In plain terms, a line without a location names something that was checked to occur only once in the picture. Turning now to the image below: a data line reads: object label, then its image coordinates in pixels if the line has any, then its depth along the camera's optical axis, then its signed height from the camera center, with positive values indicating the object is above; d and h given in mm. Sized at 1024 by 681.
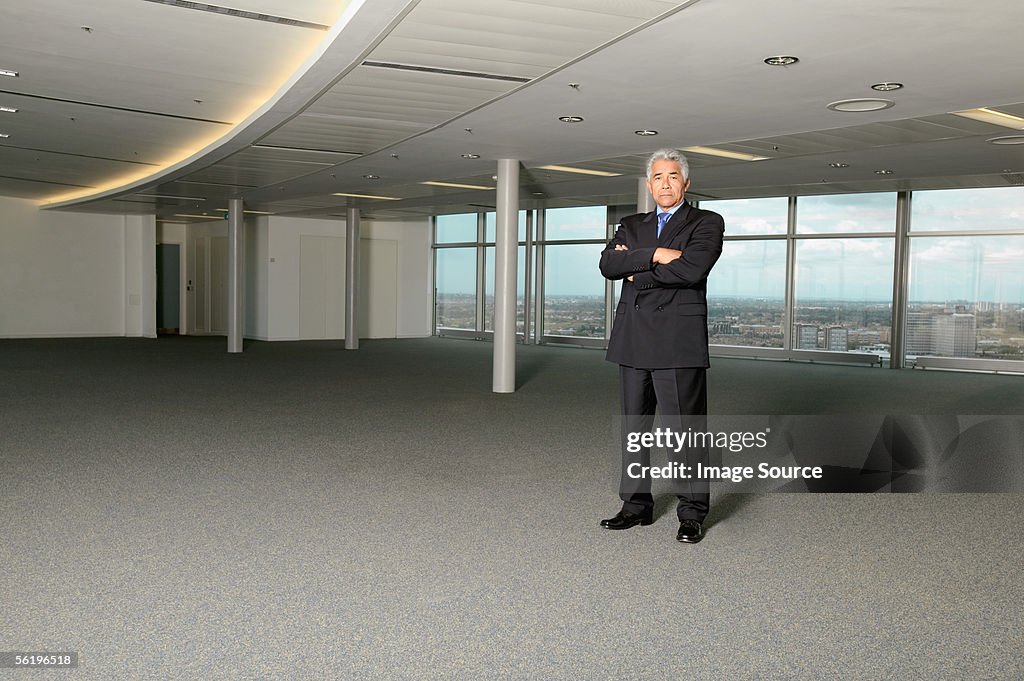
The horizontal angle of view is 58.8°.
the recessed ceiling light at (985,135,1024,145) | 10359 +1790
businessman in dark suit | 4352 -118
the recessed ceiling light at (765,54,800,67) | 6898 +1771
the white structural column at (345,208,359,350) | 19969 +488
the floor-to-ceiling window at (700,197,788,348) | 18656 +294
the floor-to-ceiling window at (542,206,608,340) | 21750 +412
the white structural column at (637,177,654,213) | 13414 +1381
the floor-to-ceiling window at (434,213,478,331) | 24422 +443
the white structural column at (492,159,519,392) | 11953 +224
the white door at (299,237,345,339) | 23109 -17
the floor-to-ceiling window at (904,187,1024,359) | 15539 +347
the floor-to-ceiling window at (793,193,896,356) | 17031 +390
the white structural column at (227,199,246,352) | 18734 +262
